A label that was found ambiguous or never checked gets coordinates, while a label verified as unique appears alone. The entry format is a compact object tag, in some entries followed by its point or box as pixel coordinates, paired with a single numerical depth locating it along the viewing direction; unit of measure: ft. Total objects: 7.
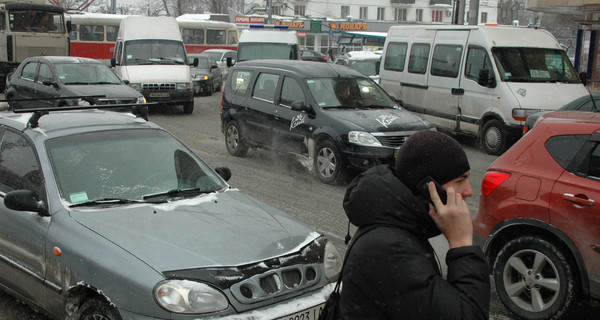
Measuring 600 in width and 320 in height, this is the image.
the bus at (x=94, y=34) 110.01
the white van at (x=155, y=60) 58.34
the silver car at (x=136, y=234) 11.26
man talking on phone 5.98
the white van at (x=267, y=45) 68.64
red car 14.46
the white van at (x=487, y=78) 40.11
